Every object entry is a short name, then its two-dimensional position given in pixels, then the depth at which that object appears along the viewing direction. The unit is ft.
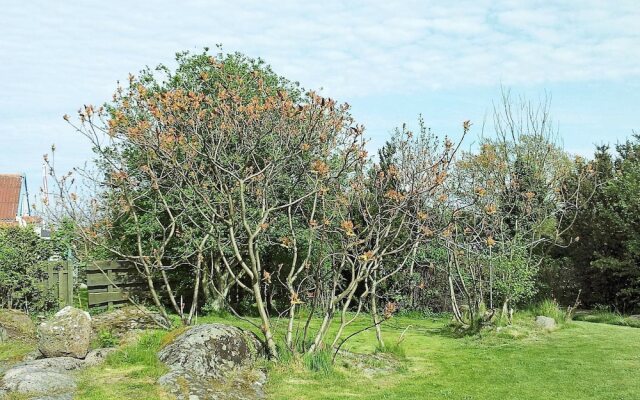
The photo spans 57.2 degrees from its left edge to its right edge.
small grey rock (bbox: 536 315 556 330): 41.45
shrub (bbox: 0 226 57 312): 40.11
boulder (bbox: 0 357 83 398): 22.75
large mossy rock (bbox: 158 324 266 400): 23.36
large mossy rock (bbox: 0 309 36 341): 35.22
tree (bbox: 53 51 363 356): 27.32
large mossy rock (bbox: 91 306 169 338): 34.71
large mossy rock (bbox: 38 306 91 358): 27.22
